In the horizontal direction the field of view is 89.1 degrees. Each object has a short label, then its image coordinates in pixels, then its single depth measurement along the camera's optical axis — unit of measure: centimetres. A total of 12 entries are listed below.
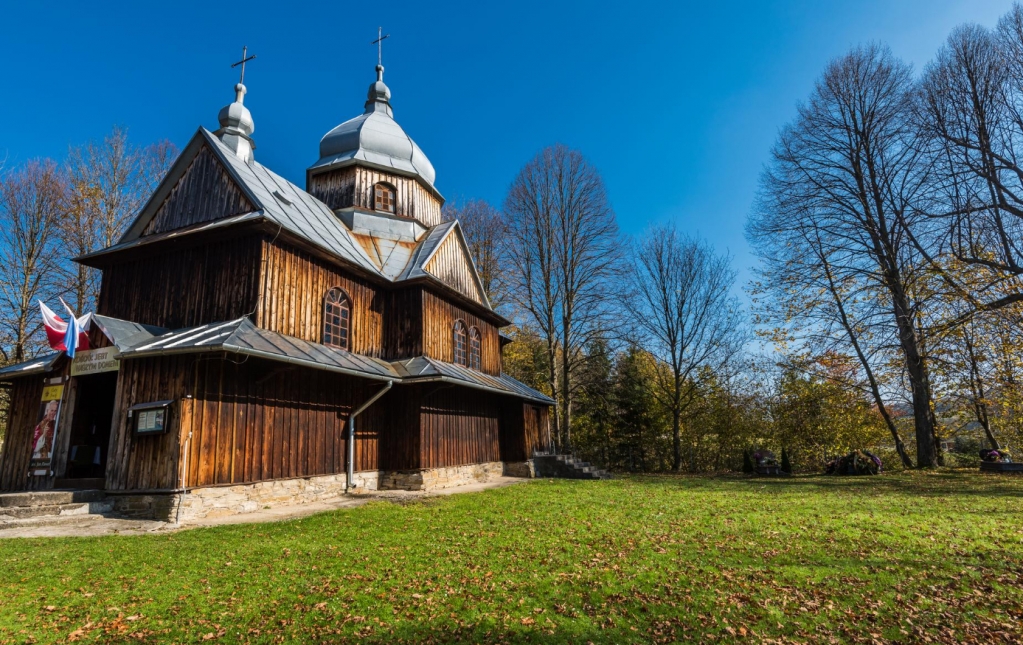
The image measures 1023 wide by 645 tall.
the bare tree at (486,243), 2848
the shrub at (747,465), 2073
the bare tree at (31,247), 1919
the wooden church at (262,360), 983
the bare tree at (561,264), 2522
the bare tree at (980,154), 1181
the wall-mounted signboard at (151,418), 949
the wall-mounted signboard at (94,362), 1026
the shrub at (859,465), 1684
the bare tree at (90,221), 2000
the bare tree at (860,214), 1493
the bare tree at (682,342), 2489
